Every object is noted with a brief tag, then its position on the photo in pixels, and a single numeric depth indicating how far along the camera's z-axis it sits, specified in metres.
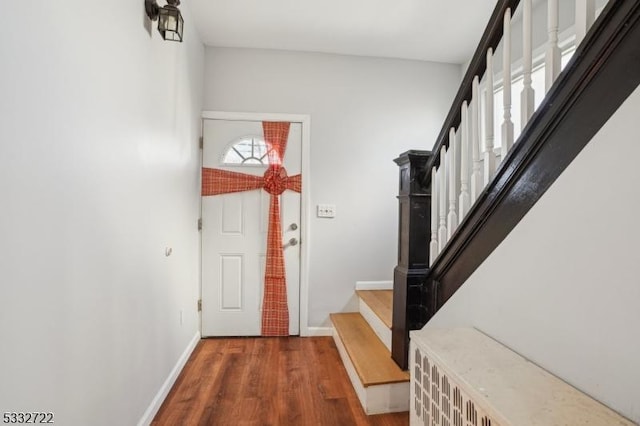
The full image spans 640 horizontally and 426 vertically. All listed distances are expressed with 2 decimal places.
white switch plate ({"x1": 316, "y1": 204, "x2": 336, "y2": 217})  2.78
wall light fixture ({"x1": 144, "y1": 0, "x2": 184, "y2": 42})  1.56
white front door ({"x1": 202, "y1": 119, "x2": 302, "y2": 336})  2.68
